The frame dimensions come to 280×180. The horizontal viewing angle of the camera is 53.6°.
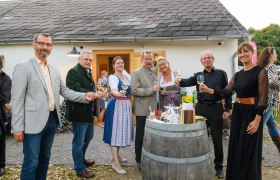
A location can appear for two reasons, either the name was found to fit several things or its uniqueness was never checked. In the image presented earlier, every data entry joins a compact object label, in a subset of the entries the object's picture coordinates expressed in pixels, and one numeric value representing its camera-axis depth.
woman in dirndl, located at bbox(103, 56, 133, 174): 4.20
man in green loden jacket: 3.84
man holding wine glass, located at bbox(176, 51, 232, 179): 3.97
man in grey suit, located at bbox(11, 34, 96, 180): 2.91
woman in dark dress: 3.26
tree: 42.47
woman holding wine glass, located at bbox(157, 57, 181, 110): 4.18
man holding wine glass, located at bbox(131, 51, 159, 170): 4.13
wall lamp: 8.21
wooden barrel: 2.89
